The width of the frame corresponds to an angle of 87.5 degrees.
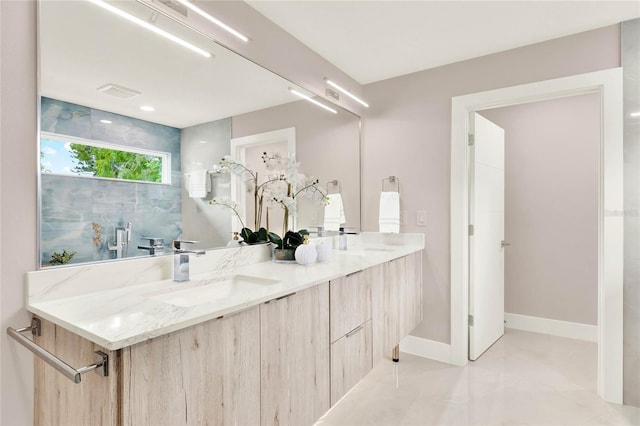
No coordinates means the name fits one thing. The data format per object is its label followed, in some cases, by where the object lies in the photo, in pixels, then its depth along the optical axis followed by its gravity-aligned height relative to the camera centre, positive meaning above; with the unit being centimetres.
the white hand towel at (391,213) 287 -1
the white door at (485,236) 269 -21
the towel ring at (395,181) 293 +27
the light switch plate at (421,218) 281 -5
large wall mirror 118 +36
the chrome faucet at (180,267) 145 -24
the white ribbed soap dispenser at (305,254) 189 -24
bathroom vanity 86 -41
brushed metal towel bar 79 -38
